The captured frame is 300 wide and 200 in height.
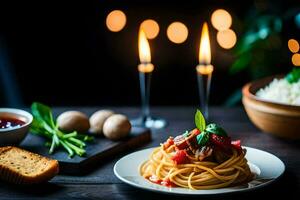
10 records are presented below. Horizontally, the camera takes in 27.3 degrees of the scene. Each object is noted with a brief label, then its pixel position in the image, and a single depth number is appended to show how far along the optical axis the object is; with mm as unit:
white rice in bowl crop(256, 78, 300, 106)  2668
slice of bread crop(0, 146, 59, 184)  2047
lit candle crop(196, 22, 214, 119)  2753
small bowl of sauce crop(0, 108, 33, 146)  2393
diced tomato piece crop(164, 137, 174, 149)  2143
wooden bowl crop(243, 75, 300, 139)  2504
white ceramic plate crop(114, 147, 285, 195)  1874
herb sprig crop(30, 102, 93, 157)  2439
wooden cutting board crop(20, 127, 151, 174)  2250
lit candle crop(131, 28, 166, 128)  2922
